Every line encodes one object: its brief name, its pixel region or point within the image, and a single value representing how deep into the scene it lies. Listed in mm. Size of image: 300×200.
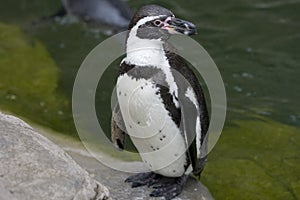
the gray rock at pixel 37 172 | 4992
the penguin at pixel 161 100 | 6312
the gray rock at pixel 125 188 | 7090
